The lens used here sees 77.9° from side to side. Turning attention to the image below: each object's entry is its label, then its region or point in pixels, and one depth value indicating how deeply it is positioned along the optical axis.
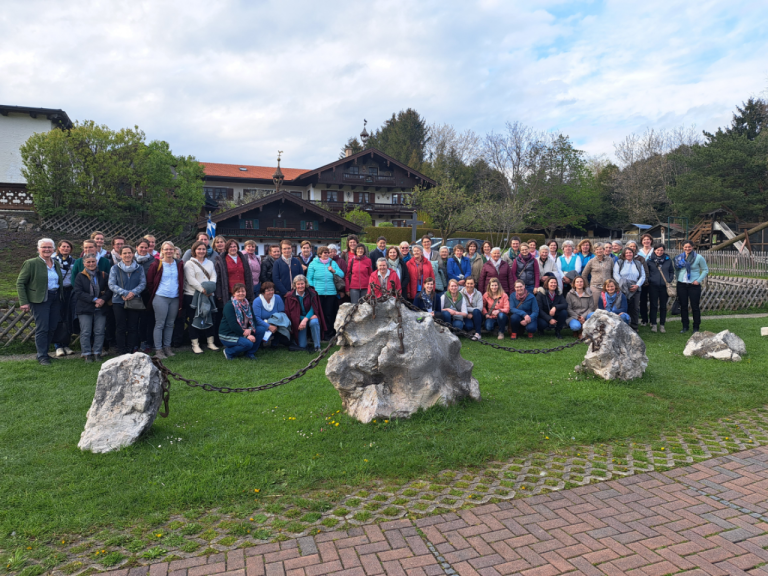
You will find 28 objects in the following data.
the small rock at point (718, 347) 8.24
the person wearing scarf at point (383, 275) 8.79
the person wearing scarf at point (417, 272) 10.17
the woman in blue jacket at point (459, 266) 10.80
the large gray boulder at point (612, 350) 6.92
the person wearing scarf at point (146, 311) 8.46
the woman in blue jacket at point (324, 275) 9.71
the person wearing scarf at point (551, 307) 10.28
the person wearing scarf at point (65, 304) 8.30
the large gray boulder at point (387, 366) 5.42
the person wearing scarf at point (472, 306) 10.09
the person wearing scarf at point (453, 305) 10.05
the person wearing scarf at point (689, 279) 10.87
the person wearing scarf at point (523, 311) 10.15
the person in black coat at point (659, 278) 10.87
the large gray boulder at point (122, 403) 4.72
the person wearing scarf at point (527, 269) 10.52
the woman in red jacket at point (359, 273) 9.69
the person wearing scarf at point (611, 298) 10.20
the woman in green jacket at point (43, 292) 7.76
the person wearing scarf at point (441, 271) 10.62
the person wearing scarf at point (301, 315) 8.99
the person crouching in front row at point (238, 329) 8.30
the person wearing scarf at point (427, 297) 10.07
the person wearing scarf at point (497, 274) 10.49
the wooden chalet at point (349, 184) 44.81
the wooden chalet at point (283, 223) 29.25
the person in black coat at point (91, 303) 7.89
